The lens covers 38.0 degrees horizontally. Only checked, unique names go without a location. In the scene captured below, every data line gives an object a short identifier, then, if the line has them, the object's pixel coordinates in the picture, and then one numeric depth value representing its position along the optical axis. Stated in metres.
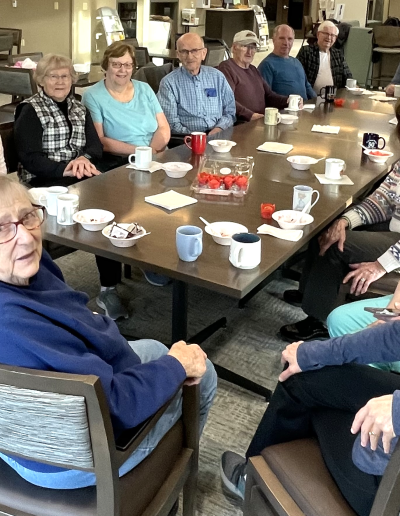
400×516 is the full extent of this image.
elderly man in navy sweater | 1.05
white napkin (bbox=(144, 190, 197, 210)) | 2.10
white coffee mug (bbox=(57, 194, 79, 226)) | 1.91
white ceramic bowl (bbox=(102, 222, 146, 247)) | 1.77
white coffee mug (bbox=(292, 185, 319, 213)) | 2.06
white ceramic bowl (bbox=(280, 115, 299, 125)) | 3.57
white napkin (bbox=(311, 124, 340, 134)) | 3.34
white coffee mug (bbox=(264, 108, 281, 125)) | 3.52
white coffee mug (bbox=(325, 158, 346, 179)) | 2.43
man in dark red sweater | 4.12
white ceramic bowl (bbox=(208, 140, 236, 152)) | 2.82
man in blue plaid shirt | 3.54
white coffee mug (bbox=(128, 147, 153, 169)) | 2.50
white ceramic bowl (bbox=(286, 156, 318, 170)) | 2.58
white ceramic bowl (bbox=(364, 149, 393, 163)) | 2.75
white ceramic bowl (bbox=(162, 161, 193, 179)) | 2.40
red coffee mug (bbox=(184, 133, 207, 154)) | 2.72
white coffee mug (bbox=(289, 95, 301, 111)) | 3.94
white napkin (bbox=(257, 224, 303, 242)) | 1.87
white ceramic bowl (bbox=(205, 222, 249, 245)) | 1.81
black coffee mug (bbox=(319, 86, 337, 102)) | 4.29
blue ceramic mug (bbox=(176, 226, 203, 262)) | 1.67
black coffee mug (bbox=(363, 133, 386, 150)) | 2.89
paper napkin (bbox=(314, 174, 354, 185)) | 2.42
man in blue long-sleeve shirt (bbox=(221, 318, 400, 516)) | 1.32
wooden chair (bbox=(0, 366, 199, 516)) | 0.93
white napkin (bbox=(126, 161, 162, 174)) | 2.50
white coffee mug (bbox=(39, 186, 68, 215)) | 1.95
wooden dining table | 1.69
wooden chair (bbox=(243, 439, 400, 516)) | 1.15
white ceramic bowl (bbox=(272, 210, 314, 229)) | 1.93
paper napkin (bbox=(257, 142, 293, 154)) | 2.89
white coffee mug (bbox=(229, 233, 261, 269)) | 1.65
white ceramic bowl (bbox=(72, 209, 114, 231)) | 1.88
